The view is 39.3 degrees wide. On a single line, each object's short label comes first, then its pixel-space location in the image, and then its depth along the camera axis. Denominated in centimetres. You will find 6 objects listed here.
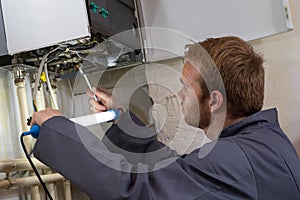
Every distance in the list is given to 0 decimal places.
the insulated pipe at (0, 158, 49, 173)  112
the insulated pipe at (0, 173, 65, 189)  113
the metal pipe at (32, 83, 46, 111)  140
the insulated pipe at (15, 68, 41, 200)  132
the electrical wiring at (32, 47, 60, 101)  120
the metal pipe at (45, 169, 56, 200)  143
